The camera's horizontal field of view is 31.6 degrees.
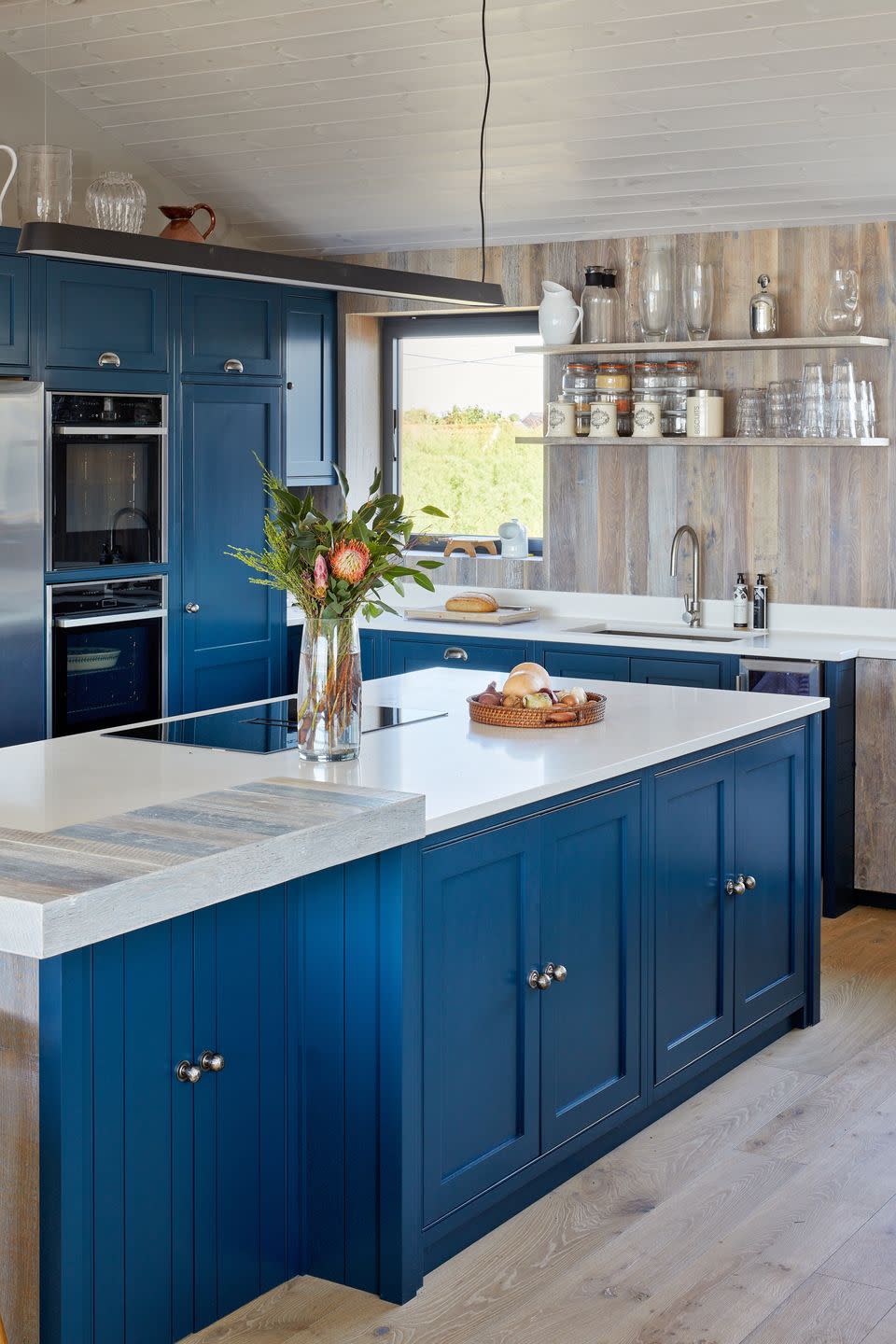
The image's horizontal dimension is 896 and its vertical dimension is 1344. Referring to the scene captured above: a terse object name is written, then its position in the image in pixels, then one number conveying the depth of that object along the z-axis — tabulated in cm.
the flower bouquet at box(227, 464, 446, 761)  313
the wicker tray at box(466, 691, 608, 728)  369
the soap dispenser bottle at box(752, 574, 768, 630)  576
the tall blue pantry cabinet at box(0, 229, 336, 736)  511
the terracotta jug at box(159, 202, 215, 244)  538
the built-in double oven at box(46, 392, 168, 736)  521
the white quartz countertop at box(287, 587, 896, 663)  527
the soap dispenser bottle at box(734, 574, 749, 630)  580
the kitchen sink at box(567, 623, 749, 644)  576
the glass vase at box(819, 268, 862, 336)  533
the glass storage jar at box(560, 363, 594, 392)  600
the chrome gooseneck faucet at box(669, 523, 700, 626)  593
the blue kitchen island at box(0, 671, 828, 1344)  234
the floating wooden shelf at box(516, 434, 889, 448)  535
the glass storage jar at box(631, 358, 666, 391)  583
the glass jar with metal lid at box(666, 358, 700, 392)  577
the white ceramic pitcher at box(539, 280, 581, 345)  593
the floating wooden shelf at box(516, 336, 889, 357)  532
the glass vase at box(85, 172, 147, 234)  424
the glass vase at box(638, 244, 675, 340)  572
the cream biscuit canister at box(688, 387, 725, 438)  567
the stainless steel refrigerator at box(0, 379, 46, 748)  497
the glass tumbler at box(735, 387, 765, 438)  564
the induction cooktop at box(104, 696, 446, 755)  343
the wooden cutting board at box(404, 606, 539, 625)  604
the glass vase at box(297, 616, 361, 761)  318
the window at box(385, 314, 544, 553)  643
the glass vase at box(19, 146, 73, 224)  364
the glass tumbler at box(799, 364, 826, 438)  544
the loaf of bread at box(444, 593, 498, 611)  614
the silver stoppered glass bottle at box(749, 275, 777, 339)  552
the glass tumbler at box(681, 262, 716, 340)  559
